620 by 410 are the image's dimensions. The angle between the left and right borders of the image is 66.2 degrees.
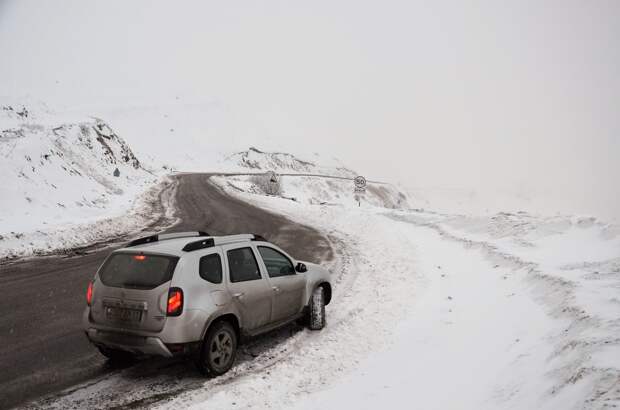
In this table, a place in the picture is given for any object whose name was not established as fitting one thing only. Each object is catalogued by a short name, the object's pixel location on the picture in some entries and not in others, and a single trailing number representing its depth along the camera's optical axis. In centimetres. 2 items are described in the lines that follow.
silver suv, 575
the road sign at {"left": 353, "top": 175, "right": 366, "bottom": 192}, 2827
